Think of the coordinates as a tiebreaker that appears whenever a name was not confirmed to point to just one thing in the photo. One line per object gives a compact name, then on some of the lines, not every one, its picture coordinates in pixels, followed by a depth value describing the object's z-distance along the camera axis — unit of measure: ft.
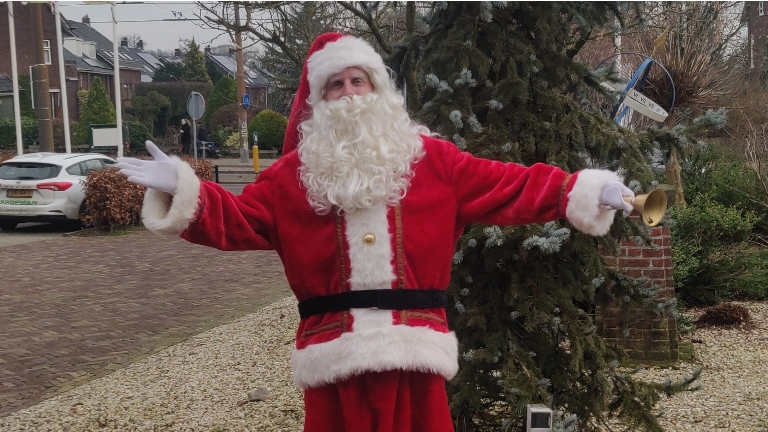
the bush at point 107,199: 41.78
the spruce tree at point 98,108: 128.57
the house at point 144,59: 203.72
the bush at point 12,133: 112.57
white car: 42.24
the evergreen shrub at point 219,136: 122.52
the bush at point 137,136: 114.01
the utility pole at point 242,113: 95.04
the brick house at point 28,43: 138.92
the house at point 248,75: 193.26
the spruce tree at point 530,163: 11.98
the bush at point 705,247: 23.48
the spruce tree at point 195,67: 169.99
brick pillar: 18.60
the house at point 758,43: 74.48
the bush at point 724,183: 29.53
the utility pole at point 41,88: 52.85
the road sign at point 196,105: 64.34
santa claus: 8.32
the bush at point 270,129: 110.63
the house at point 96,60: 157.48
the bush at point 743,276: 24.17
